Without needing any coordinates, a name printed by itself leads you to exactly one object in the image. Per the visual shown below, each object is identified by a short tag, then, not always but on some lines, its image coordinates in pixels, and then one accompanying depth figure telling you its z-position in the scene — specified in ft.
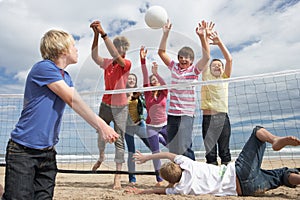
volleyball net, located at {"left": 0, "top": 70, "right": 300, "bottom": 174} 15.10
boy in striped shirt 14.26
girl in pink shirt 15.35
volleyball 14.29
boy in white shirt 11.82
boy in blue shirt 7.31
